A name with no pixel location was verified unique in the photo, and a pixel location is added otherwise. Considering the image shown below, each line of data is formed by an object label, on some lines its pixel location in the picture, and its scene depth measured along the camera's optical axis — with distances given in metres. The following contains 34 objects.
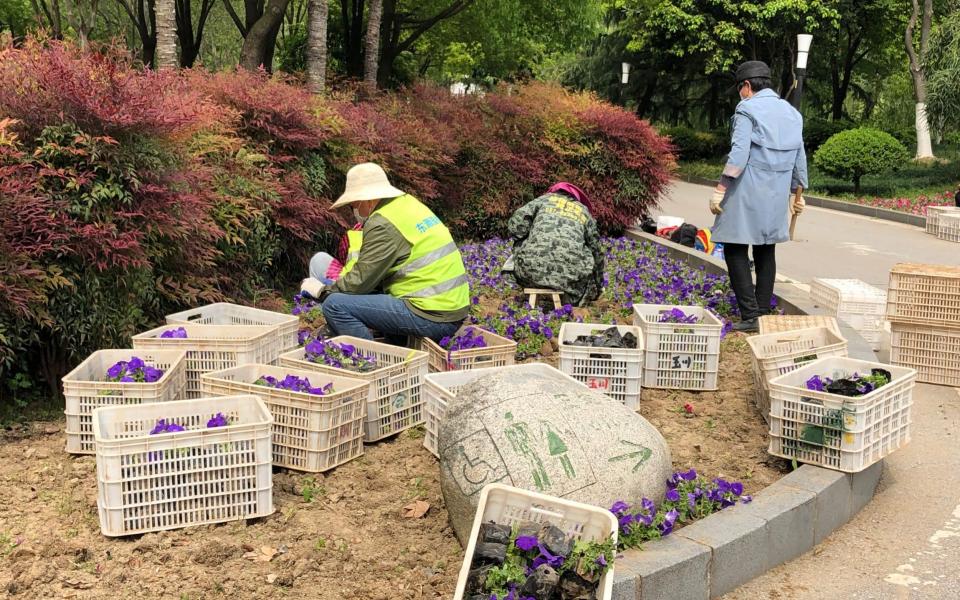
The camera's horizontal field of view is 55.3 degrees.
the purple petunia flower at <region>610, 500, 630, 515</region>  3.70
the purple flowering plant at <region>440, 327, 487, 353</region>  5.69
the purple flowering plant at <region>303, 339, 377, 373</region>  5.14
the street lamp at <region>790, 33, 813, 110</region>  20.70
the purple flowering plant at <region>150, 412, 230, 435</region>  4.02
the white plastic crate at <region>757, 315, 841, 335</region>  6.27
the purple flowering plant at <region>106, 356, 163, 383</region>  4.70
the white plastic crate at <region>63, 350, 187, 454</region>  4.50
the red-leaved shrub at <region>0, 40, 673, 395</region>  5.07
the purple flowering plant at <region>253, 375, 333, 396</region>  4.67
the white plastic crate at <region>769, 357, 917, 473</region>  4.35
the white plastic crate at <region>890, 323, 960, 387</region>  6.61
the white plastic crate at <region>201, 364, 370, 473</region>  4.45
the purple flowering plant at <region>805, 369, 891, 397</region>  4.60
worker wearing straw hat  5.73
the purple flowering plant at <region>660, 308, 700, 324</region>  6.14
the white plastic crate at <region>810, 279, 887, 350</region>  7.62
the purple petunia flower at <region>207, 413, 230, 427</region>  4.17
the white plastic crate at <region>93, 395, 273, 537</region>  3.79
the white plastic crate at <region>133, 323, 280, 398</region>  5.12
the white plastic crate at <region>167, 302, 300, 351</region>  5.64
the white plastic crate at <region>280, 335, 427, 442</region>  4.94
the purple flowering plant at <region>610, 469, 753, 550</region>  3.67
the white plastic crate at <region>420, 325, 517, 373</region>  5.45
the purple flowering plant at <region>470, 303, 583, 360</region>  6.75
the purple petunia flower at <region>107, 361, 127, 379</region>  4.77
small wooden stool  7.82
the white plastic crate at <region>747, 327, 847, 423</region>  5.27
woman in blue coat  7.29
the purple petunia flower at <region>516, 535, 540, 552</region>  3.09
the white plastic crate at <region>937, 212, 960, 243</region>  16.25
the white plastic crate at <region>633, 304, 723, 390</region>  5.86
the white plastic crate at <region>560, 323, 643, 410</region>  5.33
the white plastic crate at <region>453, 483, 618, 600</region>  3.22
